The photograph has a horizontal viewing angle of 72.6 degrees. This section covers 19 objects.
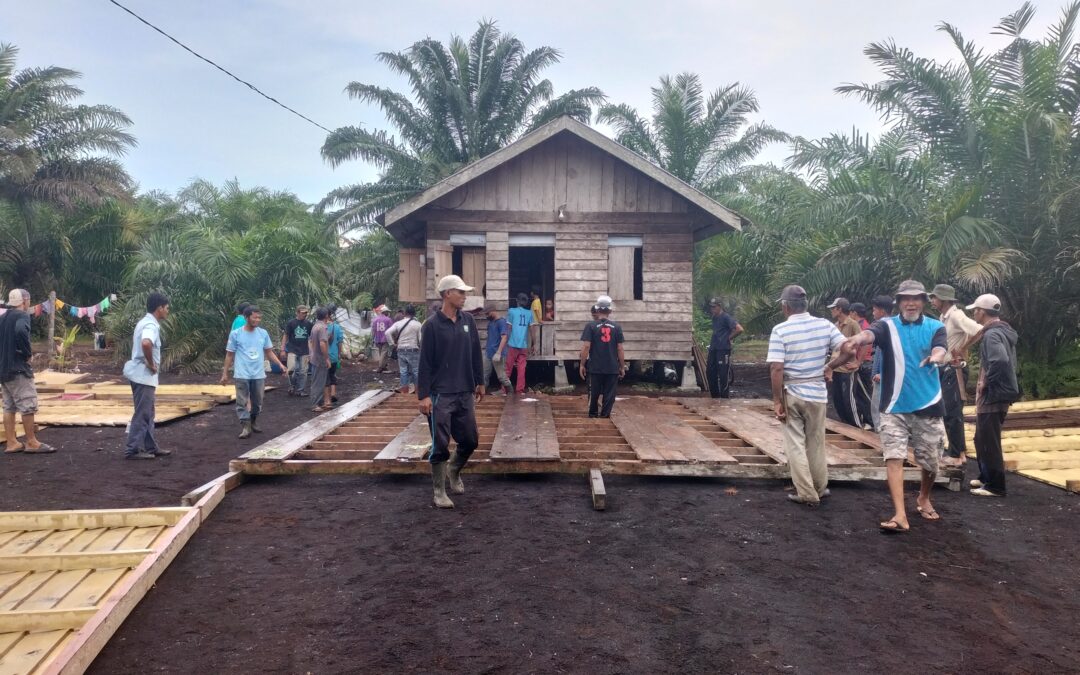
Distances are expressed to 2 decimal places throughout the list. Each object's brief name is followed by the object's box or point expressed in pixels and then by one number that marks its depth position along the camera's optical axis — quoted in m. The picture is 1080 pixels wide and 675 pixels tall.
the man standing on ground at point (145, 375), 8.24
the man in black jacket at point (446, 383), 6.18
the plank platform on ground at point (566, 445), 7.00
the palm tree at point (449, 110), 25.75
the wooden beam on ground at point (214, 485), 6.25
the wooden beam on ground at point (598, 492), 6.09
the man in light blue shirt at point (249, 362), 9.46
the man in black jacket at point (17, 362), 8.30
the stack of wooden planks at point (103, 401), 11.16
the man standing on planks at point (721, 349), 13.09
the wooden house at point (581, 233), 14.41
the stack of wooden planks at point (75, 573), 3.59
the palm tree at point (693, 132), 25.98
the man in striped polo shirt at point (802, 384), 6.16
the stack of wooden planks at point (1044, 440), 7.71
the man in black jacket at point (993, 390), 6.57
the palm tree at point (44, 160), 20.91
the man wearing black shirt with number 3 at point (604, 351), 9.70
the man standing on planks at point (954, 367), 7.36
